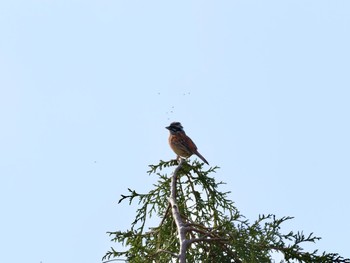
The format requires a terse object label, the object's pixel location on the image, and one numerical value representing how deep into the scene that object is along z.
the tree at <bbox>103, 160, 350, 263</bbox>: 17.11
